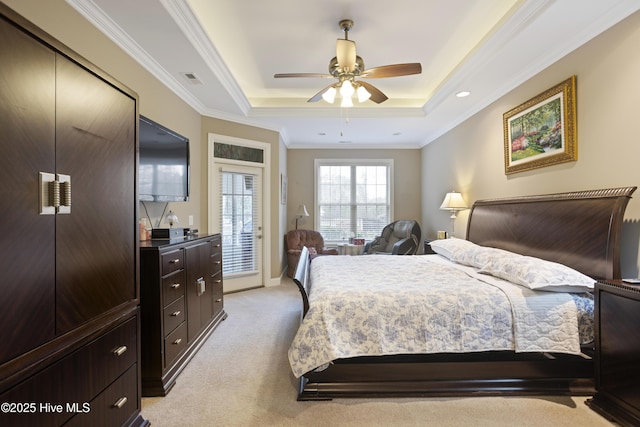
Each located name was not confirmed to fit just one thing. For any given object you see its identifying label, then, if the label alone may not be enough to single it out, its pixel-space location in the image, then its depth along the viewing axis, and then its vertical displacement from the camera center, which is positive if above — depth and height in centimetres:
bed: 199 -99
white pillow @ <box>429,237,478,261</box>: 328 -39
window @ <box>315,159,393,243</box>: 653 +29
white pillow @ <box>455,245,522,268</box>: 266 -41
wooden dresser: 211 -73
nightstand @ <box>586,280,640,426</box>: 167 -81
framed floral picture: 254 +77
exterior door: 455 -20
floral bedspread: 196 -74
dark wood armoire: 100 -10
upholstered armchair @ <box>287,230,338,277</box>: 556 -60
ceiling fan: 256 +124
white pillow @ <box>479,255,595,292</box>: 202 -44
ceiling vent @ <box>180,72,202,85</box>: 320 +145
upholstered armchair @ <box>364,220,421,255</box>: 511 -49
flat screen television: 260 +46
